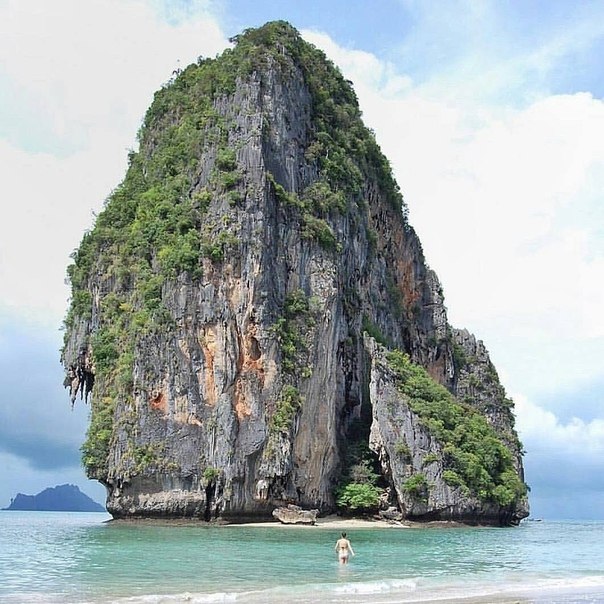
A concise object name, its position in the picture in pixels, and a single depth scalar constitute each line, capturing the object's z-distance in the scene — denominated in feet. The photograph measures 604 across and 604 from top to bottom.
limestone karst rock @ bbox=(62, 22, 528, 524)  126.31
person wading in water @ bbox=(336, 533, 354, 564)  65.67
